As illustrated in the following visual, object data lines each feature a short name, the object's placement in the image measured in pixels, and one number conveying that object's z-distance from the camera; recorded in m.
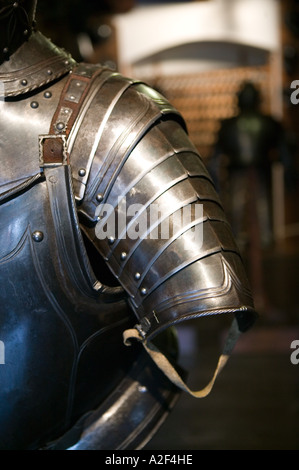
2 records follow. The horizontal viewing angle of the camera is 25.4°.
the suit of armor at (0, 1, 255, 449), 1.14
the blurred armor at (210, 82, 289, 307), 3.46
